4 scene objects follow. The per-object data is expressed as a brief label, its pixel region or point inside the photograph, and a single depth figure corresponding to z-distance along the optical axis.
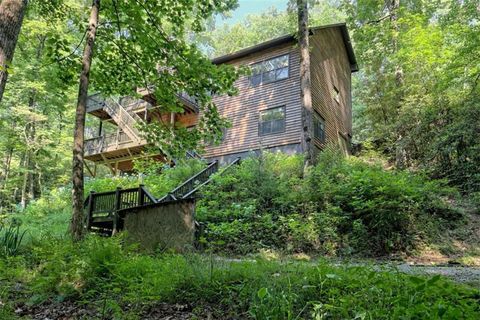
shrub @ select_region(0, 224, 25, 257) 6.15
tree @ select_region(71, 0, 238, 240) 7.38
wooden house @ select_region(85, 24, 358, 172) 17.61
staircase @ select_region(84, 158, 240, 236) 10.40
